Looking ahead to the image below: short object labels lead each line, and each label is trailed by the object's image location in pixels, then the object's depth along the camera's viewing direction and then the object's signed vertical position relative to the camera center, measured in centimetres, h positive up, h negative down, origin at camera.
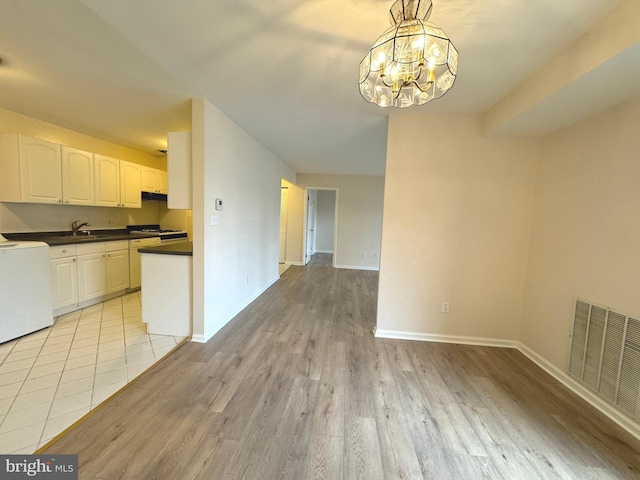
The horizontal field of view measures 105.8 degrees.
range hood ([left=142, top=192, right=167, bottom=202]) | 443 +36
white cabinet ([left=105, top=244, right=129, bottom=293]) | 350 -81
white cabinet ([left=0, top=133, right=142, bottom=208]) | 272 +49
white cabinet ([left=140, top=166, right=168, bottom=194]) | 427 +65
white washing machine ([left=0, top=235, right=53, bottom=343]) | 229 -79
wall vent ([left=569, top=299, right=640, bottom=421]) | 157 -87
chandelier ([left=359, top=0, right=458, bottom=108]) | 116 +86
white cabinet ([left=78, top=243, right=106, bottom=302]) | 314 -78
